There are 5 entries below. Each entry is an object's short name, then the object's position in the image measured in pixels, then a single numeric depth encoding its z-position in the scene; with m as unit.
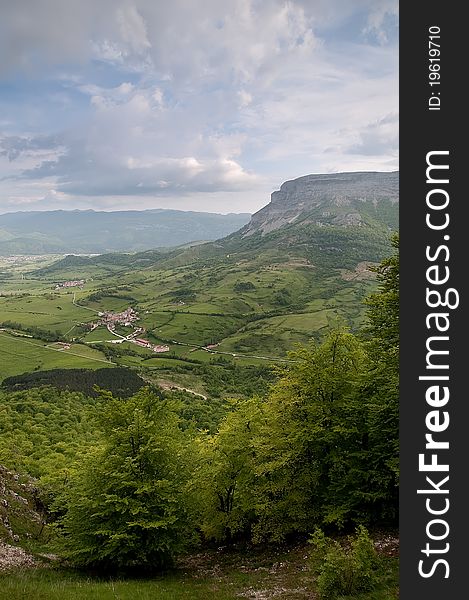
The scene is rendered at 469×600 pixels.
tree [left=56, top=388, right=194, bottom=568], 22.39
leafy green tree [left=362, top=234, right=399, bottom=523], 20.72
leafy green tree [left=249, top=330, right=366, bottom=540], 23.30
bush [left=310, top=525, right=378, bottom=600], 14.91
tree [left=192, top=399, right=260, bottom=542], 26.34
